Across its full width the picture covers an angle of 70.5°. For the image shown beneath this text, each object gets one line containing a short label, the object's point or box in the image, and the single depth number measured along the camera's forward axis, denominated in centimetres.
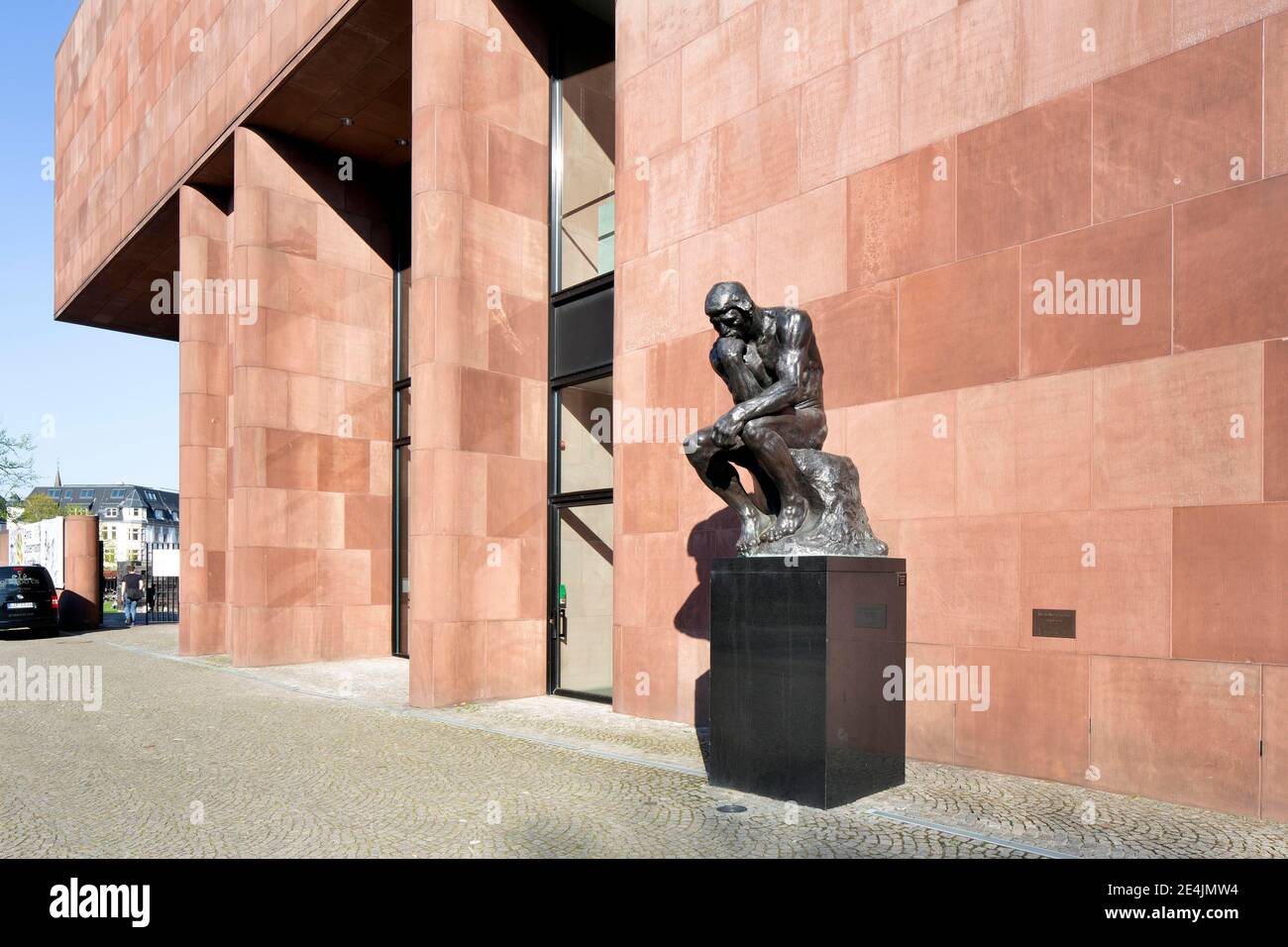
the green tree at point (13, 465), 4456
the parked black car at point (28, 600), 2217
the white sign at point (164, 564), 3572
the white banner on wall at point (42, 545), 2888
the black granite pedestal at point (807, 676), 653
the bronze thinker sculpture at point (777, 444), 704
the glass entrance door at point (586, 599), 1296
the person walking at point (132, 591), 2981
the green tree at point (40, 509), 5944
